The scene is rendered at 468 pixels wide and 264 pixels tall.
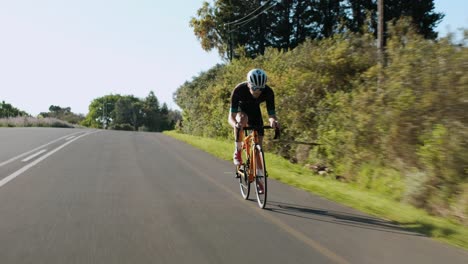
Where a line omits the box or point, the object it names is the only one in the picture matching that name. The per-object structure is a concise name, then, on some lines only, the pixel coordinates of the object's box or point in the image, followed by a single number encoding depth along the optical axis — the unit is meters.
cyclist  7.98
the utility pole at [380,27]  14.30
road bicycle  7.53
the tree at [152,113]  131.38
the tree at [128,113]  133.62
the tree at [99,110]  158.75
